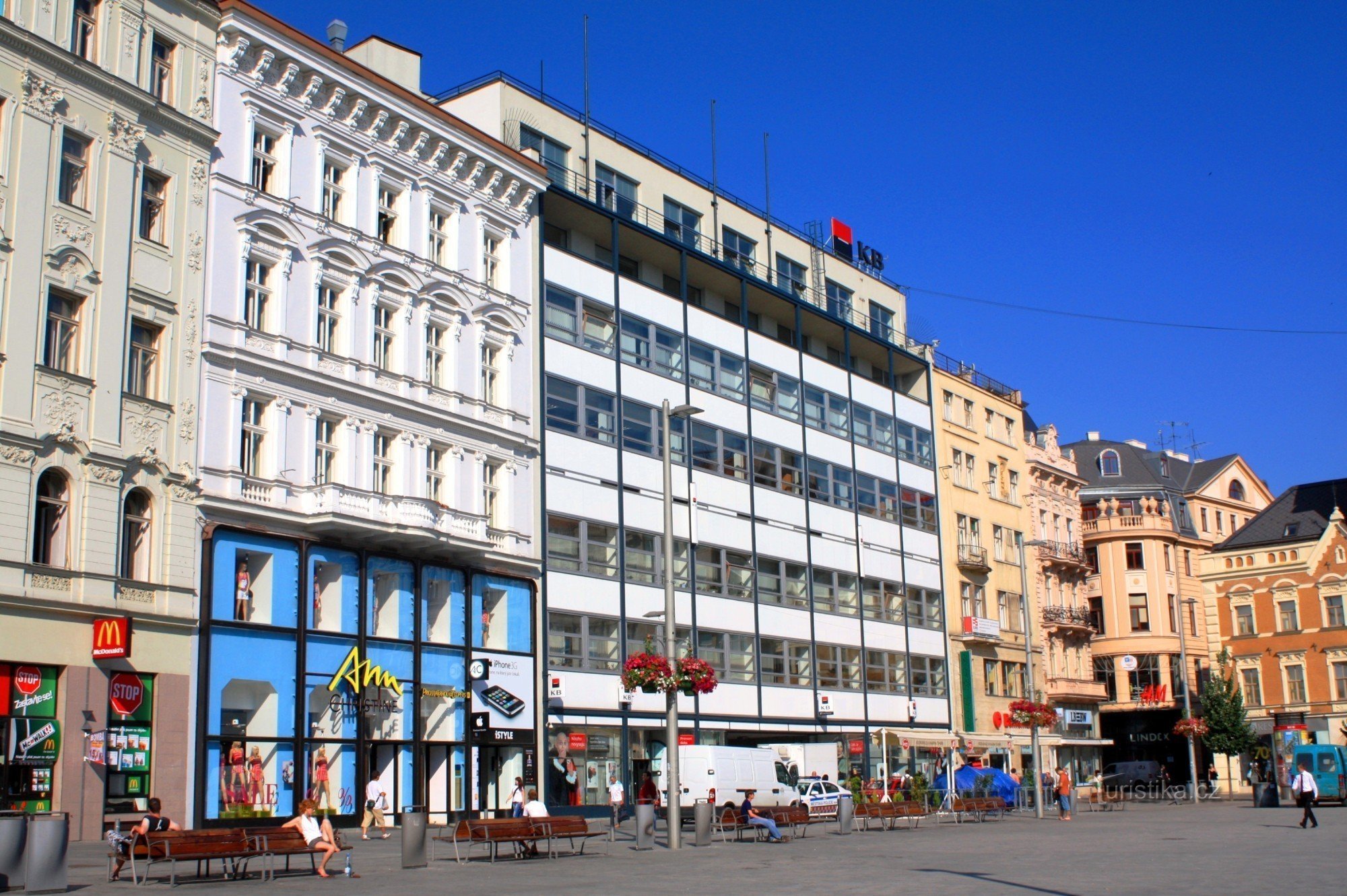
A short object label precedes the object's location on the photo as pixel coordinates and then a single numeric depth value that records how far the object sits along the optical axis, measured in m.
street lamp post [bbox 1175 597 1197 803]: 64.19
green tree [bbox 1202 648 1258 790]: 71.12
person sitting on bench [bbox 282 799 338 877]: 22.70
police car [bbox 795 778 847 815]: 43.81
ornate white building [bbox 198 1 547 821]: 34.03
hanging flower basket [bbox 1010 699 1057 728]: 51.19
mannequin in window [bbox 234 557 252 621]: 33.69
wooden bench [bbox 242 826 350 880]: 21.86
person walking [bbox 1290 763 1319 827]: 36.00
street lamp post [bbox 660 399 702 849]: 28.41
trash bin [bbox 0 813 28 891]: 19.42
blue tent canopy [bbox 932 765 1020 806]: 55.16
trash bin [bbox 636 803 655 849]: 29.84
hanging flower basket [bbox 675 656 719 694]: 30.19
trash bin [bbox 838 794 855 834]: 37.66
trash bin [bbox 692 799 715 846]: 30.72
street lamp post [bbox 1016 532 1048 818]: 46.75
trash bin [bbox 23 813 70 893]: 18.72
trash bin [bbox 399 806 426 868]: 24.64
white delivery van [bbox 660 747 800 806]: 40.34
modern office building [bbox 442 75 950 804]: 45.16
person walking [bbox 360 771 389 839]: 34.44
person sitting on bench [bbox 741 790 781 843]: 32.44
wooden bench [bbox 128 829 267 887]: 20.55
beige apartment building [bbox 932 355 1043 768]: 63.88
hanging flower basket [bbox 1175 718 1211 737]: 64.44
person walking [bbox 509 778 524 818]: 35.38
